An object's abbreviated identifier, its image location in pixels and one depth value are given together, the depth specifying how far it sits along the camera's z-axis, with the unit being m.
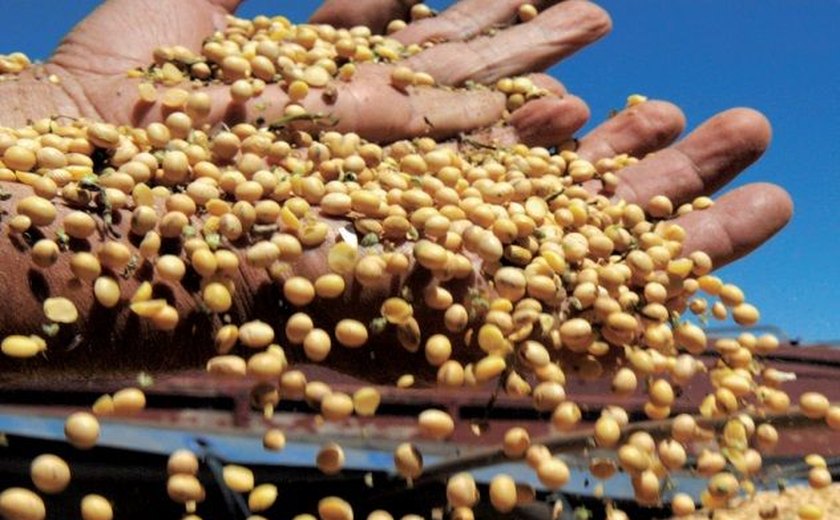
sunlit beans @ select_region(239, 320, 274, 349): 0.20
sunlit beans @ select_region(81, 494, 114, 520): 0.20
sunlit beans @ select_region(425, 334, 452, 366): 0.21
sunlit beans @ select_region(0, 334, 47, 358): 0.19
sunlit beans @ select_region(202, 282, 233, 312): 0.20
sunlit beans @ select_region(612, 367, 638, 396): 0.22
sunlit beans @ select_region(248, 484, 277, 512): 0.21
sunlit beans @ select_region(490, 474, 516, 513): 0.21
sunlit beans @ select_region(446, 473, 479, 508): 0.21
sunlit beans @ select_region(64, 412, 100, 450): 0.19
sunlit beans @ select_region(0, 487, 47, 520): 0.19
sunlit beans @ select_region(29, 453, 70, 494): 0.19
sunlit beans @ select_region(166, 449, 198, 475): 0.20
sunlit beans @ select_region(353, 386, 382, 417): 0.21
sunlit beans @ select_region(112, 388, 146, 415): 0.19
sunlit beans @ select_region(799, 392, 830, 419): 0.25
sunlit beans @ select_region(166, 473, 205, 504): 0.20
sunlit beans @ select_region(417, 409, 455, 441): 0.21
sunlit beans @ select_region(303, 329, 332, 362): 0.20
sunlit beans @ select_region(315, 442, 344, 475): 0.20
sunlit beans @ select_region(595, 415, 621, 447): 0.21
